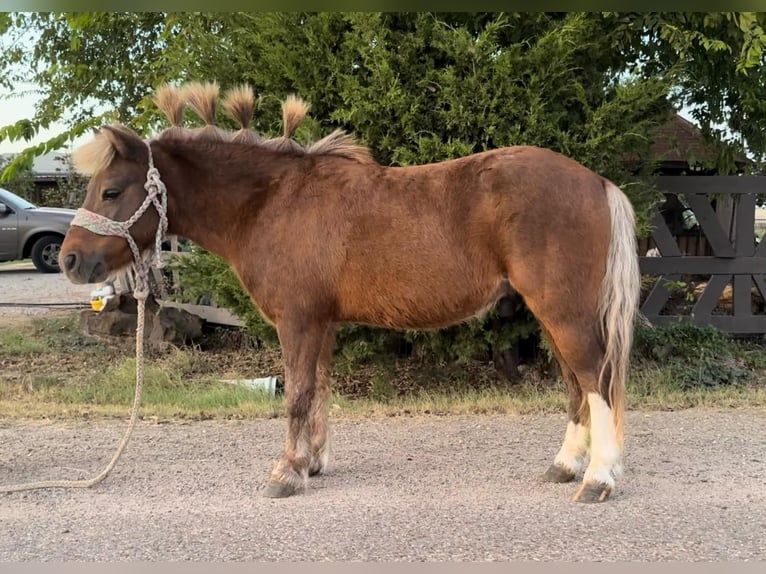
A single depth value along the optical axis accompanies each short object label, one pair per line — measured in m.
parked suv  14.47
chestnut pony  3.65
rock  9.10
